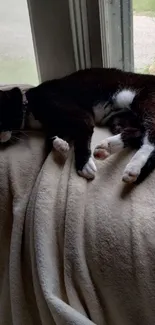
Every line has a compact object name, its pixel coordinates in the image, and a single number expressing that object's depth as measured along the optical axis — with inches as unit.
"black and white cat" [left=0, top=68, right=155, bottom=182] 39.8
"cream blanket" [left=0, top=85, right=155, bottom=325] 33.4
